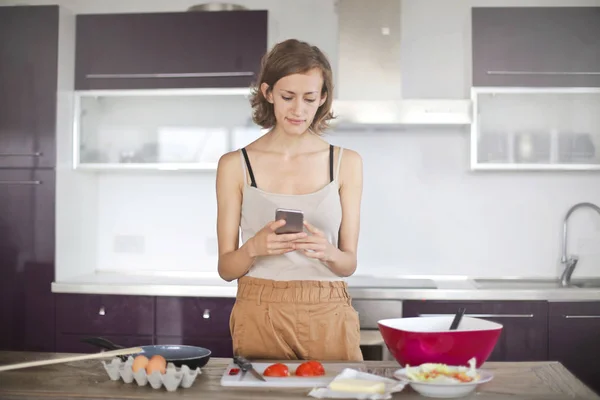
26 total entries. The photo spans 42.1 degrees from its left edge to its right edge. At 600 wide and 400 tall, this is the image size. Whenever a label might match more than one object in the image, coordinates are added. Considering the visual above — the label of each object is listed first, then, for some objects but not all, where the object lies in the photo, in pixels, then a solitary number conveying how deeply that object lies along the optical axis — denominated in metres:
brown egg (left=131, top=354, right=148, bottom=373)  1.79
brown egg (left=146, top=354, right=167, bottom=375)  1.78
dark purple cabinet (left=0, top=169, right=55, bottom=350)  4.15
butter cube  1.68
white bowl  1.67
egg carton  1.76
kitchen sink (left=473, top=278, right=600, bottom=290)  4.27
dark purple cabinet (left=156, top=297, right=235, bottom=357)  3.98
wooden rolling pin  1.79
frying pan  1.92
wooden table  1.72
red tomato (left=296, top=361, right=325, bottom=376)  1.87
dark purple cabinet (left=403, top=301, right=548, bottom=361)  3.84
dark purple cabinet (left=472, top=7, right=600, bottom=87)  4.07
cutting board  1.80
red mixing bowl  1.80
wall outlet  4.71
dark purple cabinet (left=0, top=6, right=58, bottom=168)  4.16
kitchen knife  1.84
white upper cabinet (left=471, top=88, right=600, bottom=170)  4.13
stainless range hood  4.04
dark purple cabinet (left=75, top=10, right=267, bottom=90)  4.18
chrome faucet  4.30
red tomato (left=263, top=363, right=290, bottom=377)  1.86
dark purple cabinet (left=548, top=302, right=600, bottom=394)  3.84
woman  2.21
